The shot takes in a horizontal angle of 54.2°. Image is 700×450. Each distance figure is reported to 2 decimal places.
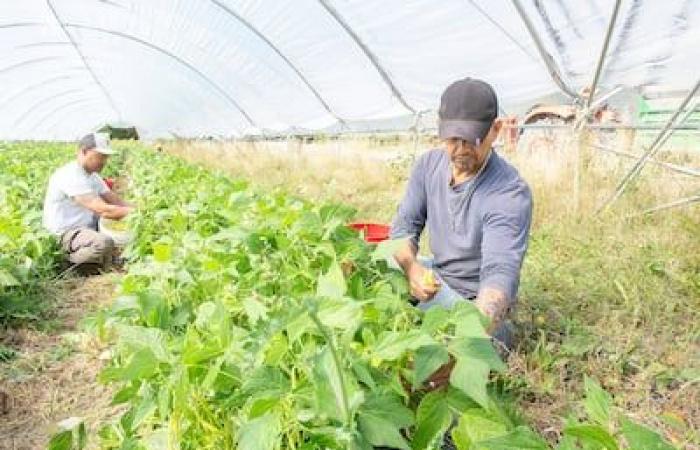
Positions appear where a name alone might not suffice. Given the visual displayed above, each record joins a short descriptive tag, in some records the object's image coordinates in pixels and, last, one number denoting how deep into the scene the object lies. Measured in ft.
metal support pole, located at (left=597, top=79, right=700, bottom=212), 12.05
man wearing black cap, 7.45
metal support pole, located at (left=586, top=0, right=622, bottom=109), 11.16
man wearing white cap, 15.25
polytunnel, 13.75
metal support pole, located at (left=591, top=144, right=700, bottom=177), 12.87
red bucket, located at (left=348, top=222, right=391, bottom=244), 10.77
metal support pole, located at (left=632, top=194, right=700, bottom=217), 12.23
